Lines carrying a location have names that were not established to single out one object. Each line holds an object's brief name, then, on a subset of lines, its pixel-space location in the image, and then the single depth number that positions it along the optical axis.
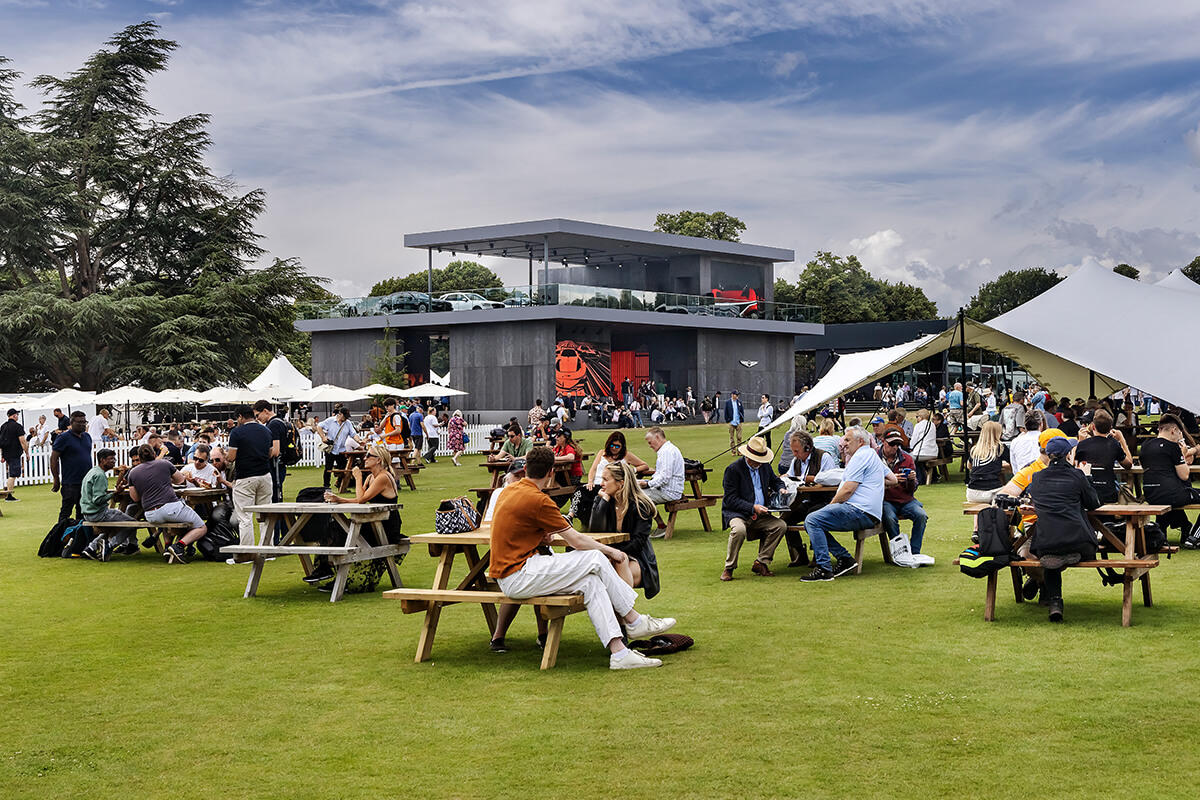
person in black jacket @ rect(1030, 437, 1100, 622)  8.30
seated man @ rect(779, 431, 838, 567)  11.59
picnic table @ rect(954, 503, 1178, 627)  8.26
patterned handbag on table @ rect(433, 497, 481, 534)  8.35
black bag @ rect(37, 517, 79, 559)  13.92
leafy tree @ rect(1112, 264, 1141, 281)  82.11
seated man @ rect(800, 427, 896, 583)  10.62
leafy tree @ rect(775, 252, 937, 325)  87.88
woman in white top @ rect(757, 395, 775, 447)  27.03
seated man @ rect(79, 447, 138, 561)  13.38
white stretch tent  15.79
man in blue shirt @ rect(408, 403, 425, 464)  30.92
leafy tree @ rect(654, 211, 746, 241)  83.69
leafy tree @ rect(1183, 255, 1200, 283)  85.56
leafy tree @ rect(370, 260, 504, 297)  89.44
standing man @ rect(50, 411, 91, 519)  15.10
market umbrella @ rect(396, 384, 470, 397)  37.05
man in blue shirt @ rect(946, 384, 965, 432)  28.98
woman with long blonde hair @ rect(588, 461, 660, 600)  8.58
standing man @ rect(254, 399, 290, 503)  13.48
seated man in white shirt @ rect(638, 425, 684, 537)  13.87
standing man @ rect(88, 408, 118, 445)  29.44
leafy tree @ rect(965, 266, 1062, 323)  103.69
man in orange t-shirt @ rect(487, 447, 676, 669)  7.29
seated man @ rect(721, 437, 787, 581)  11.02
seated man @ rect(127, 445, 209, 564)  13.17
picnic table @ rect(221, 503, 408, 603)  10.25
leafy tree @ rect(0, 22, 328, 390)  46.06
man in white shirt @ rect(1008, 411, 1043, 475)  12.16
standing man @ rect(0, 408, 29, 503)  22.75
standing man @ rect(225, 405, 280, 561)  12.80
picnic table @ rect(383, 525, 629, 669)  7.36
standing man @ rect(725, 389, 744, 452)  31.81
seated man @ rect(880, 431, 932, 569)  11.30
